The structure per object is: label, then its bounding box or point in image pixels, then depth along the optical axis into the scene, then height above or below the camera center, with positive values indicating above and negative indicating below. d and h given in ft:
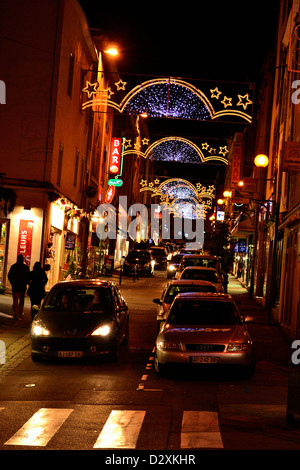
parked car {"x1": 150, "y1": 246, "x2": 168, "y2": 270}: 164.66 -0.55
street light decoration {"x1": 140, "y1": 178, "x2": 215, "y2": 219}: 170.09 +20.22
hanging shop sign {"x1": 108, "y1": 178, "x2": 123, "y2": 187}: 134.52 +15.12
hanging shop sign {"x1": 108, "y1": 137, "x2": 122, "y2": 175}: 131.95 +20.18
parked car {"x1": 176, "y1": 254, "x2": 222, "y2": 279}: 91.50 -0.62
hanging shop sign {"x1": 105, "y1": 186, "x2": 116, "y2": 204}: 135.87 +12.38
